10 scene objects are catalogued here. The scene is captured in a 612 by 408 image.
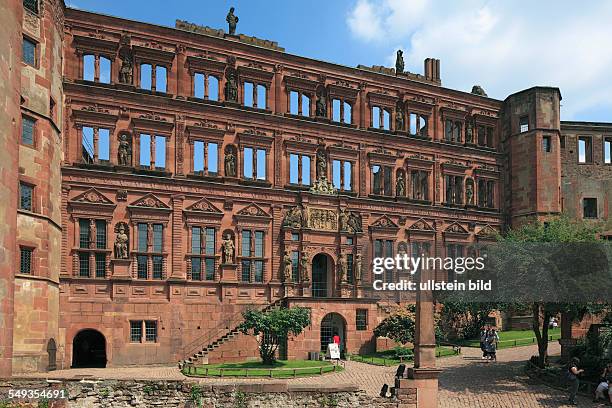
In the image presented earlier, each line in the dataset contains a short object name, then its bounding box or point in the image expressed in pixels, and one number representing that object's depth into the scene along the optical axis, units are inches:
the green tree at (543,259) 1317.7
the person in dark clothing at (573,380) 1158.3
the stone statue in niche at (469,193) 2137.1
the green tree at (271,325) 1528.1
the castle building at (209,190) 1424.7
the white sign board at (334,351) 1647.4
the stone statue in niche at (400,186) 2012.8
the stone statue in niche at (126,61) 1675.7
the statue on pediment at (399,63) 2113.7
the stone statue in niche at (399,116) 2041.1
